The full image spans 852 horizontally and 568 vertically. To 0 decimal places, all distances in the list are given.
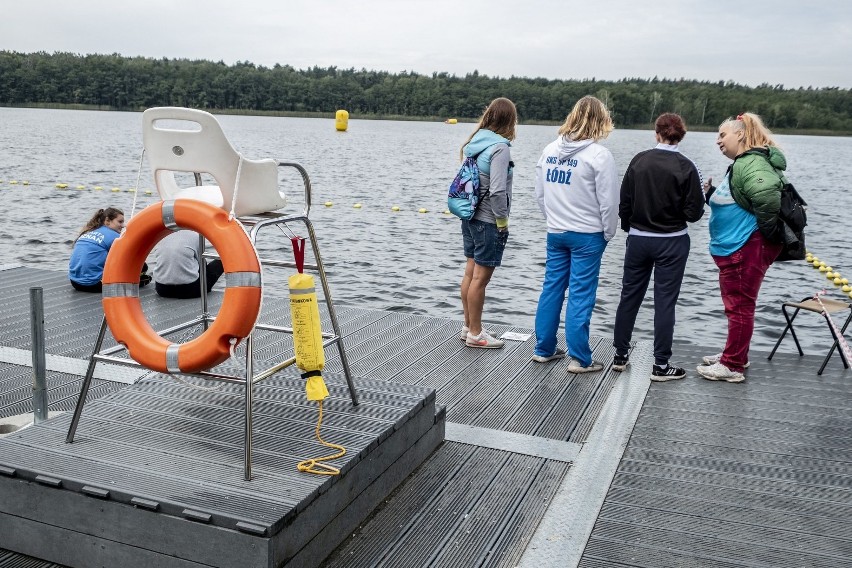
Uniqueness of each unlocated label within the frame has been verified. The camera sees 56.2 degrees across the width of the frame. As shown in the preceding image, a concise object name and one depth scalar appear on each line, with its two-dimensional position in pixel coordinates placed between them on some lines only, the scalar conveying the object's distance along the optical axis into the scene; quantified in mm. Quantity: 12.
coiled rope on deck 2785
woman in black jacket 4684
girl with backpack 5020
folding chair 5156
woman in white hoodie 4766
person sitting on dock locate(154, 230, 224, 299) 6348
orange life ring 2783
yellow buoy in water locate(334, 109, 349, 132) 64125
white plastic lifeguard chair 2801
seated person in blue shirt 6516
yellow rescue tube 2855
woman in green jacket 4637
